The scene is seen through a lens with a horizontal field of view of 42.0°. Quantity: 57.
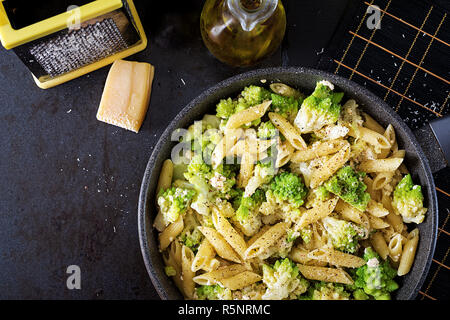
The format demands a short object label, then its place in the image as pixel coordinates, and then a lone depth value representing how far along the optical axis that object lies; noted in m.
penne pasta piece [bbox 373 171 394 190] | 0.51
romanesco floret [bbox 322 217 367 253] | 0.49
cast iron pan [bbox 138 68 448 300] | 0.48
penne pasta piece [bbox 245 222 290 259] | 0.49
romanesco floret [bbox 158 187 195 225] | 0.50
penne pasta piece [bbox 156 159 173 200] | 0.52
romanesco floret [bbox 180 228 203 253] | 0.51
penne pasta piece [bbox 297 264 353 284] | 0.50
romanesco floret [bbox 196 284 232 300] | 0.50
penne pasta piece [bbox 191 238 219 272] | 0.50
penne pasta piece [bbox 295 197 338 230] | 0.49
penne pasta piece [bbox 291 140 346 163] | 0.50
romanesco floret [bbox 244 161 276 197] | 0.50
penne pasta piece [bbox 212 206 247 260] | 0.49
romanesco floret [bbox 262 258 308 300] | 0.49
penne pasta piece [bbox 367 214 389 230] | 0.50
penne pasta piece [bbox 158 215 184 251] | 0.51
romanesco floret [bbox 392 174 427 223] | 0.49
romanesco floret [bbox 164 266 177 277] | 0.52
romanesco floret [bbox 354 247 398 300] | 0.49
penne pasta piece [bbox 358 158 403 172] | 0.50
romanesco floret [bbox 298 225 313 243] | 0.50
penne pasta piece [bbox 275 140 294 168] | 0.50
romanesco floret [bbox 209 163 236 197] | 0.50
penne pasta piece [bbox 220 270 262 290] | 0.49
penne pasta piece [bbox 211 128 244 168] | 0.50
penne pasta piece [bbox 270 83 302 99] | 0.52
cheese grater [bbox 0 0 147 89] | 0.50
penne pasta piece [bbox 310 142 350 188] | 0.49
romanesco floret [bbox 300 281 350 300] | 0.50
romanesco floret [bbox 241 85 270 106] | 0.51
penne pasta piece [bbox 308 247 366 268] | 0.49
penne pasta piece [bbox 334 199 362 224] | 0.50
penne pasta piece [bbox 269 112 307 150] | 0.50
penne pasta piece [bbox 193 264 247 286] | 0.49
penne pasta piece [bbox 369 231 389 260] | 0.51
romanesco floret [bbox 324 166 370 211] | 0.49
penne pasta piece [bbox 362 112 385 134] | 0.52
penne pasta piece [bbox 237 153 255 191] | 0.50
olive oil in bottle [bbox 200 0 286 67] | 0.50
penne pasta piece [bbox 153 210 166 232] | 0.52
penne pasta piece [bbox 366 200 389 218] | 0.50
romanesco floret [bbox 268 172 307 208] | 0.49
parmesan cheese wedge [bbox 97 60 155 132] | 0.57
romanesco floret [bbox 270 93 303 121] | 0.51
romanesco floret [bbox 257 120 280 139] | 0.50
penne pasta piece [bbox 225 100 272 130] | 0.50
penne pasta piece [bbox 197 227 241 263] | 0.50
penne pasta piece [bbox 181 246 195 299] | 0.51
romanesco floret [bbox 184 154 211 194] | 0.51
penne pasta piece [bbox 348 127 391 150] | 0.50
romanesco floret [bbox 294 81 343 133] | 0.49
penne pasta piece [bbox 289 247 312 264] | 0.50
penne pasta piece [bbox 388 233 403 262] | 0.50
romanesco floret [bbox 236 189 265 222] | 0.50
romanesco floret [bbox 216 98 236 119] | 0.52
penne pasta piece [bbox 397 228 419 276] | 0.49
